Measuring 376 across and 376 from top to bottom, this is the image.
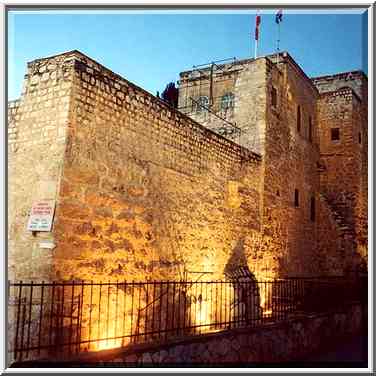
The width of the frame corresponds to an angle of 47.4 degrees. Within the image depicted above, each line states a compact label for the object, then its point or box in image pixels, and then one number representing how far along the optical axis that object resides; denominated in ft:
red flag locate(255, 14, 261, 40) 46.85
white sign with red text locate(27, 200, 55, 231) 20.34
